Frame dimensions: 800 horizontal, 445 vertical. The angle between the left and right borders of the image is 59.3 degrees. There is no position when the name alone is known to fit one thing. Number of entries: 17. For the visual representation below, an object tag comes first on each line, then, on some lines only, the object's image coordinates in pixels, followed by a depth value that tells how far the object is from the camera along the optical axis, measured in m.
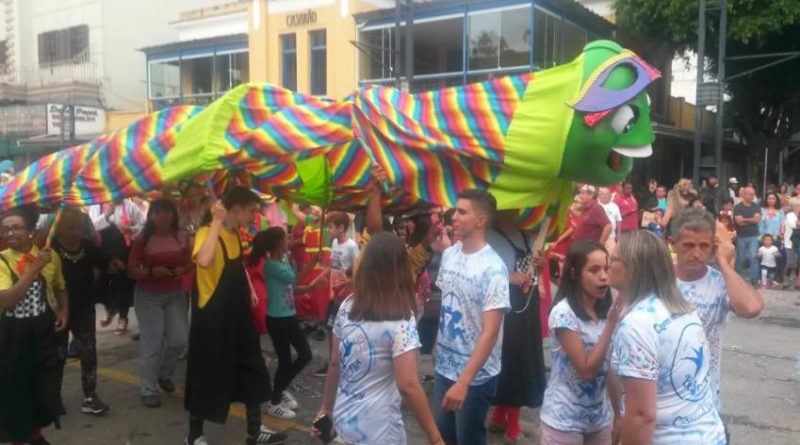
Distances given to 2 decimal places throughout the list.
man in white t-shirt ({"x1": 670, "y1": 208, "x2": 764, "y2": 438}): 3.17
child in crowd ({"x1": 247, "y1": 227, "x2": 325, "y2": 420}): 5.39
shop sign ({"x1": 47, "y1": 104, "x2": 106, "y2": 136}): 30.06
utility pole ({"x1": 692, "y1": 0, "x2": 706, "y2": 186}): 15.00
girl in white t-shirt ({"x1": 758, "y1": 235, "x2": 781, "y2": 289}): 11.88
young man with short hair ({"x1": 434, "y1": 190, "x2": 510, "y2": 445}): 3.47
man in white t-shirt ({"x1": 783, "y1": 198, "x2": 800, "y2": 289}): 11.93
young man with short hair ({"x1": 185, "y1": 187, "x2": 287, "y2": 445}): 4.56
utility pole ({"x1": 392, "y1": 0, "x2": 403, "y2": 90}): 15.04
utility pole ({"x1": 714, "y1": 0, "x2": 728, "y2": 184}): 15.13
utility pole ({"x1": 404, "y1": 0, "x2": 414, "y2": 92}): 14.83
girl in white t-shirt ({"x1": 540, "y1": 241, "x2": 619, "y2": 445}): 3.18
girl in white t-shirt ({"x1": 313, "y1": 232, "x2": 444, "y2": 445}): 3.03
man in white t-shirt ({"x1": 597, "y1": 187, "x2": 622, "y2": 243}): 10.36
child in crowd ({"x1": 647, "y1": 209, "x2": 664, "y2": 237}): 13.48
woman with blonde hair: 2.50
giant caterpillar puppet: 3.84
